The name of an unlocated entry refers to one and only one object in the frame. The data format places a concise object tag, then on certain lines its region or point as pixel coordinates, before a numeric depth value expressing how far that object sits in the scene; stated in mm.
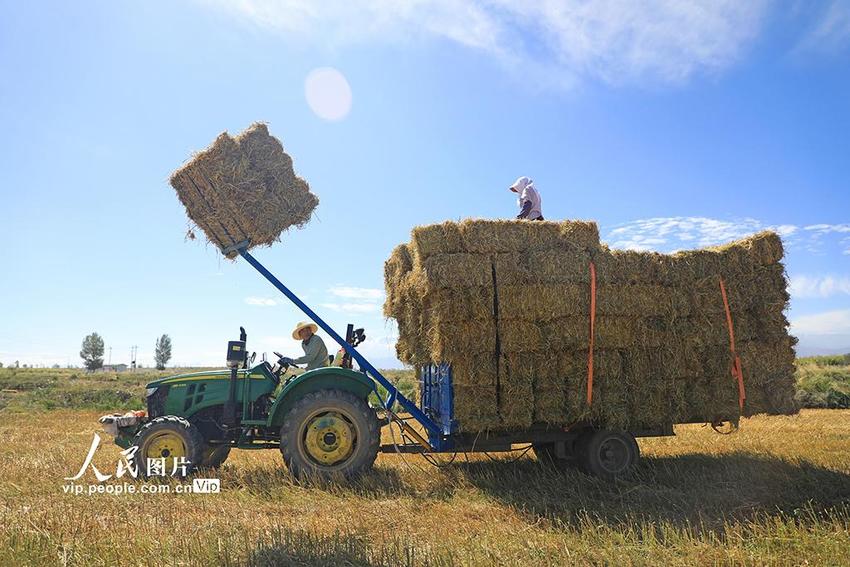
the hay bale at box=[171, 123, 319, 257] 7004
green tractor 6691
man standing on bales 8562
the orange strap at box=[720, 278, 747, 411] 6962
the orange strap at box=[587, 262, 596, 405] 6562
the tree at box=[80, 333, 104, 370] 82750
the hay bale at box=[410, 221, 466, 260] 6570
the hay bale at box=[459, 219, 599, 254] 6625
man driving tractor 7501
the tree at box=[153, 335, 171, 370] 105938
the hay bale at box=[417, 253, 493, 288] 6316
